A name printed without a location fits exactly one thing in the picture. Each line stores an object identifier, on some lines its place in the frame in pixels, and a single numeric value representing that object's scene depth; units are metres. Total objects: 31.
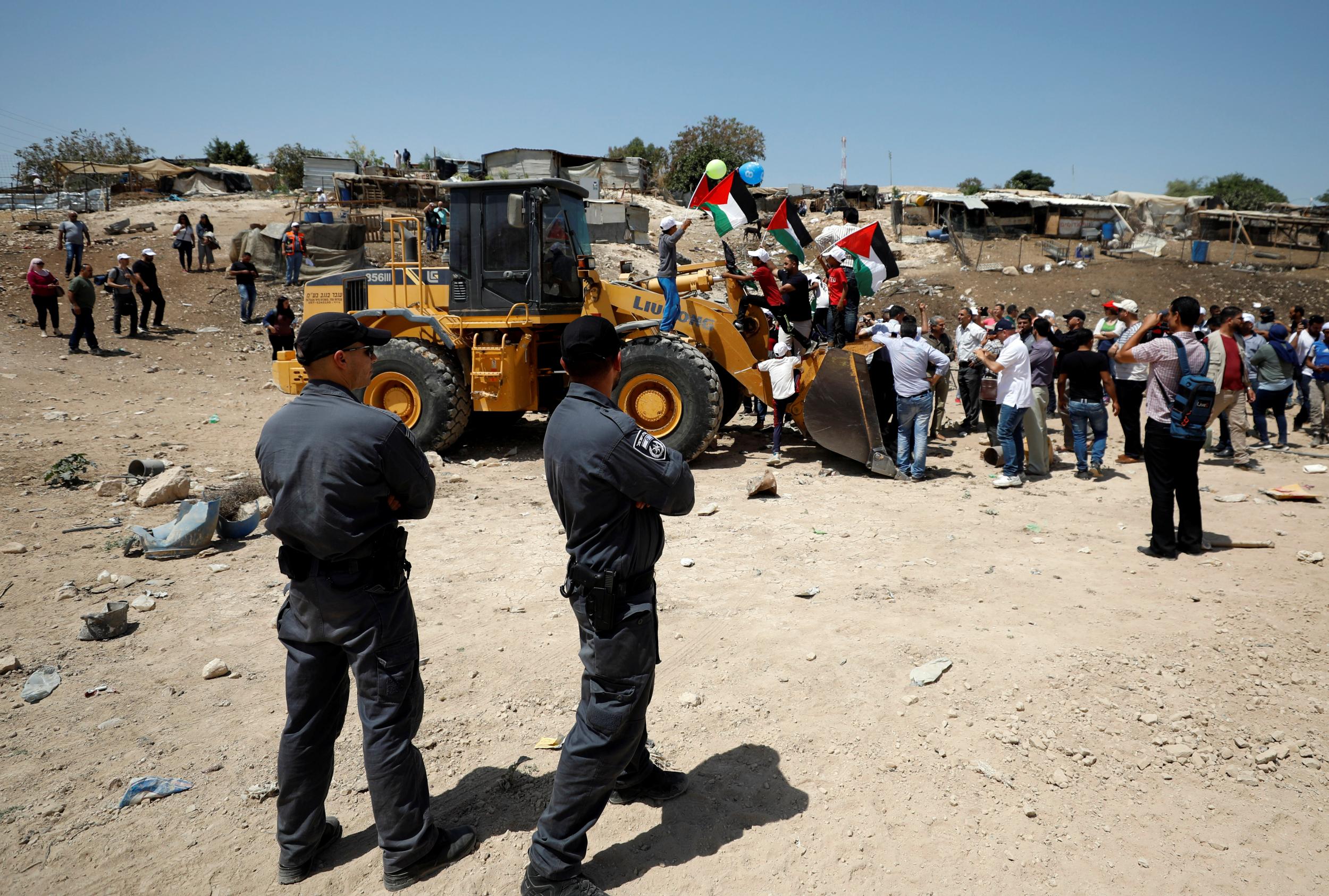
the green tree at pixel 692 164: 38.88
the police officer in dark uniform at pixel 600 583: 2.48
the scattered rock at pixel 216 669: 4.09
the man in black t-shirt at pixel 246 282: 15.54
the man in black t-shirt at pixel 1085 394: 7.73
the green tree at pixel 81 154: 44.97
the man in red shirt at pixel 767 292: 8.43
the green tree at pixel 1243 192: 38.16
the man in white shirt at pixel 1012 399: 7.57
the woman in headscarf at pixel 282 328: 10.55
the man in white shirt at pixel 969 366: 9.55
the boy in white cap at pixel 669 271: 7.96
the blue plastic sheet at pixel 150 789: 3.16
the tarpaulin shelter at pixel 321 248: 17.38
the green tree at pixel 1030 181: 59.94
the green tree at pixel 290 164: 33.59
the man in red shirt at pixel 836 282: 9.19
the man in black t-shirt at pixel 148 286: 14.78
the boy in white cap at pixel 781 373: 8.05
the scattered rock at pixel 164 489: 6.68
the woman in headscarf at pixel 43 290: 13.73
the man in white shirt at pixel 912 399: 7.65
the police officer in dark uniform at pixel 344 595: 2.51
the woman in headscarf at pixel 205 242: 18.05
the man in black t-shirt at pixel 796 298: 8.52
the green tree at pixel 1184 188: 57.58
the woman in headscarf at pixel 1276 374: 9.02
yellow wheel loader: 7.81
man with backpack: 5.36
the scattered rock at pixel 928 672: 3.87
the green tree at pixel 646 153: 48.62
